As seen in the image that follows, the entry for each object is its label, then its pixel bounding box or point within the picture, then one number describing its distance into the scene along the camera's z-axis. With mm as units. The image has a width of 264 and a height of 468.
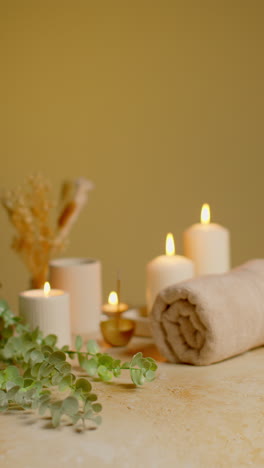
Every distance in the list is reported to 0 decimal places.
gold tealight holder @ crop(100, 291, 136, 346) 1519
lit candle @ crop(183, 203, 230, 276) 1657
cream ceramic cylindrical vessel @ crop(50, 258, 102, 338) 1590
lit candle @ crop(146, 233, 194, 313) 1564
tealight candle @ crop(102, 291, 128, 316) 1611
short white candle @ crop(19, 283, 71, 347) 1456
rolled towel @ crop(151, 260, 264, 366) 1408
